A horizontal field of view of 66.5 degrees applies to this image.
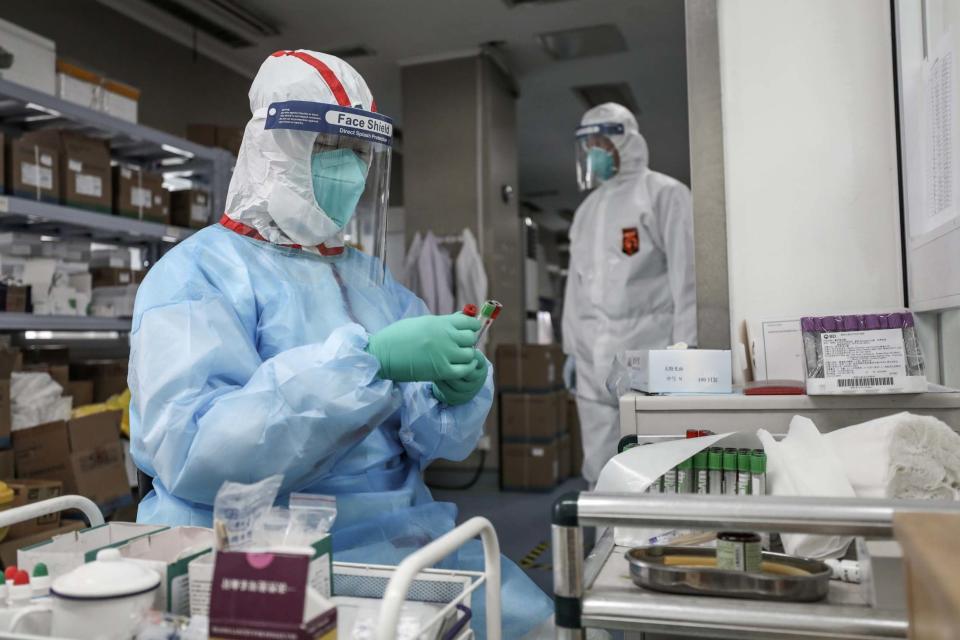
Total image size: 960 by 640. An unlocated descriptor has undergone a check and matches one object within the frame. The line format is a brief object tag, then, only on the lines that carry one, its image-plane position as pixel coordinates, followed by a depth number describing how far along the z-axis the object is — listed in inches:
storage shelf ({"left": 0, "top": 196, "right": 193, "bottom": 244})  107.3
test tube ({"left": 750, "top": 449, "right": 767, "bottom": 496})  39.3
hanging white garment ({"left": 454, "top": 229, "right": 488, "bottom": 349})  191.9
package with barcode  45.0
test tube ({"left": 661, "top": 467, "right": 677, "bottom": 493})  42.2
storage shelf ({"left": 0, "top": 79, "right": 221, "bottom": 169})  106.8
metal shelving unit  108.0
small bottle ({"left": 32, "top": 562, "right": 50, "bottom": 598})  31.6
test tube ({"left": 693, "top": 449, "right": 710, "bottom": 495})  41.5
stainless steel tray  30.5
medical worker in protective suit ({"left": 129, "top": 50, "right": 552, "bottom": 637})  43.8
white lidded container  27.4
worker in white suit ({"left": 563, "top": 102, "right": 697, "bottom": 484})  119.6
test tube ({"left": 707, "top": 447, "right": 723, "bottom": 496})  41.1
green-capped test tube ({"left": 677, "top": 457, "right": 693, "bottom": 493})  41.9
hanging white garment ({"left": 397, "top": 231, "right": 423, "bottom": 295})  194.5
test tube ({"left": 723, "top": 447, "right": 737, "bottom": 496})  40.4
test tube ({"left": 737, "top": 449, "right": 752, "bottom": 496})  39.8
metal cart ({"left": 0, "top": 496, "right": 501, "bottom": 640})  25.4
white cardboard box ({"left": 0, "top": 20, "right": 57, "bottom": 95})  107.3
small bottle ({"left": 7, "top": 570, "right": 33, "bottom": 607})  30.7
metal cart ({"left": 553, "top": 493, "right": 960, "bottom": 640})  27.6
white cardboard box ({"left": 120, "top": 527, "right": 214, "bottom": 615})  30.3
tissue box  51.9
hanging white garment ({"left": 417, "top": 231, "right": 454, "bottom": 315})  188.2
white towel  35.4
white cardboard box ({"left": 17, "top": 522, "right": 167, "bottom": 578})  33.1
